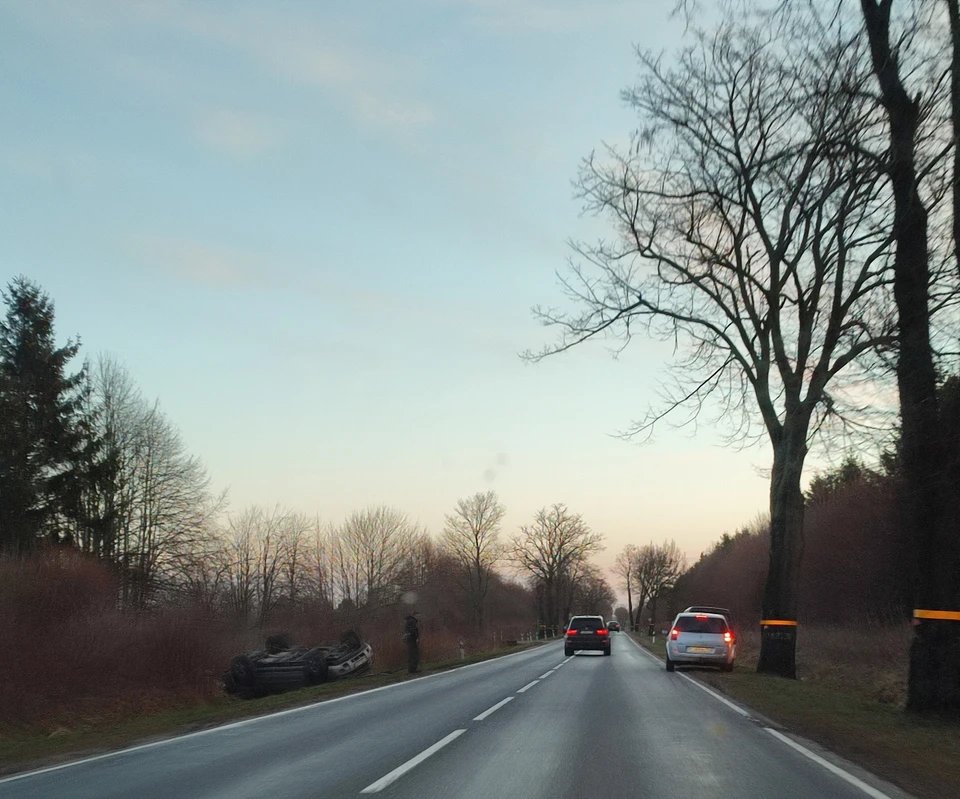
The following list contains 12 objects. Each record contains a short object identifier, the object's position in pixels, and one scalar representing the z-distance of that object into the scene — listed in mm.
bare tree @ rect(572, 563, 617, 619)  113212
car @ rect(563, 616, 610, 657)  38812
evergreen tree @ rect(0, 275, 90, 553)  33188
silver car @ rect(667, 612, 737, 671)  26344
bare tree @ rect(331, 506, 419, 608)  81062
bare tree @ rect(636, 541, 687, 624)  127438
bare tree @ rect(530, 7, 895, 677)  18422
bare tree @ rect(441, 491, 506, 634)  87562
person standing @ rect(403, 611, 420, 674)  27650
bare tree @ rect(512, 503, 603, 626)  97000
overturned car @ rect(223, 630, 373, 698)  25922
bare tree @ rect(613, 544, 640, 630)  134500
